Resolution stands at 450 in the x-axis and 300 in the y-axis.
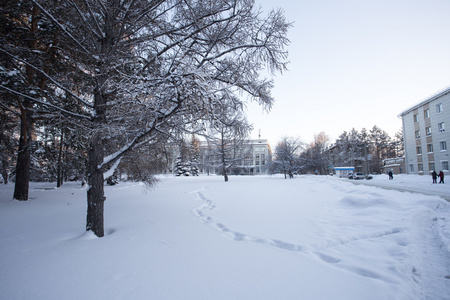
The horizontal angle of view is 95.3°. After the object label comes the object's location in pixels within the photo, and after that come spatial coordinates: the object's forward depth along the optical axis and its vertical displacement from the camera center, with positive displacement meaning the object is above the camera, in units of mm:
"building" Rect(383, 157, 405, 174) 40272 -305
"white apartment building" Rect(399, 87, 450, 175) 25438 +3981
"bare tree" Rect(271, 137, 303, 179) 32094 +1621
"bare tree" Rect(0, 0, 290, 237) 3477 +2457
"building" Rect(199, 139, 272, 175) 66725 +2844
